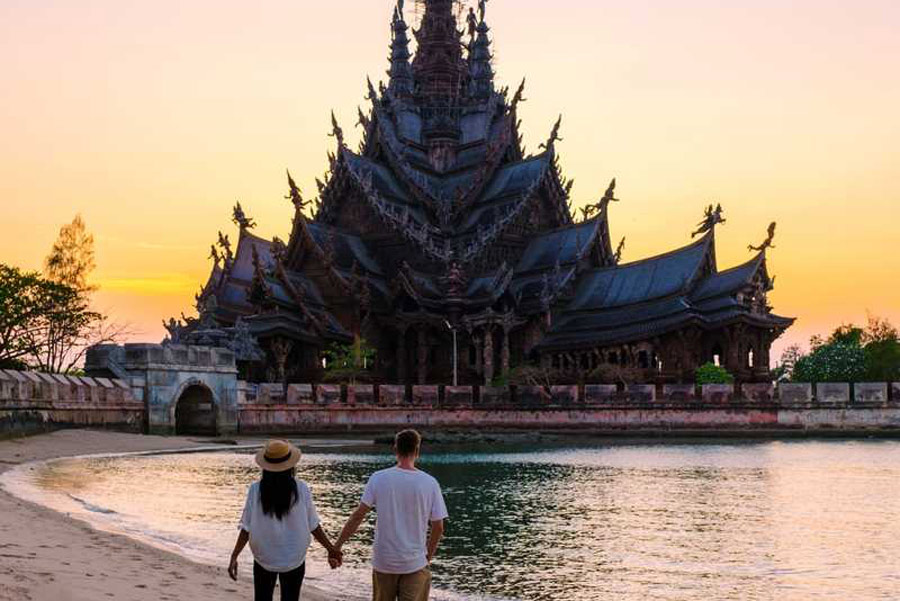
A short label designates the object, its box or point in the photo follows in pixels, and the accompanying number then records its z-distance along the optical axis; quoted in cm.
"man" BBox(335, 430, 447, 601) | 746
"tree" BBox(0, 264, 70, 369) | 6112
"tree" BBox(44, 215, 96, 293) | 7250
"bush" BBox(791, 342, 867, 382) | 7625
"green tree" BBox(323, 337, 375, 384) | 5841
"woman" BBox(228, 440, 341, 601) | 748
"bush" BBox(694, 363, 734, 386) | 5488
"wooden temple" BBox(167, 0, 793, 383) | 5916
